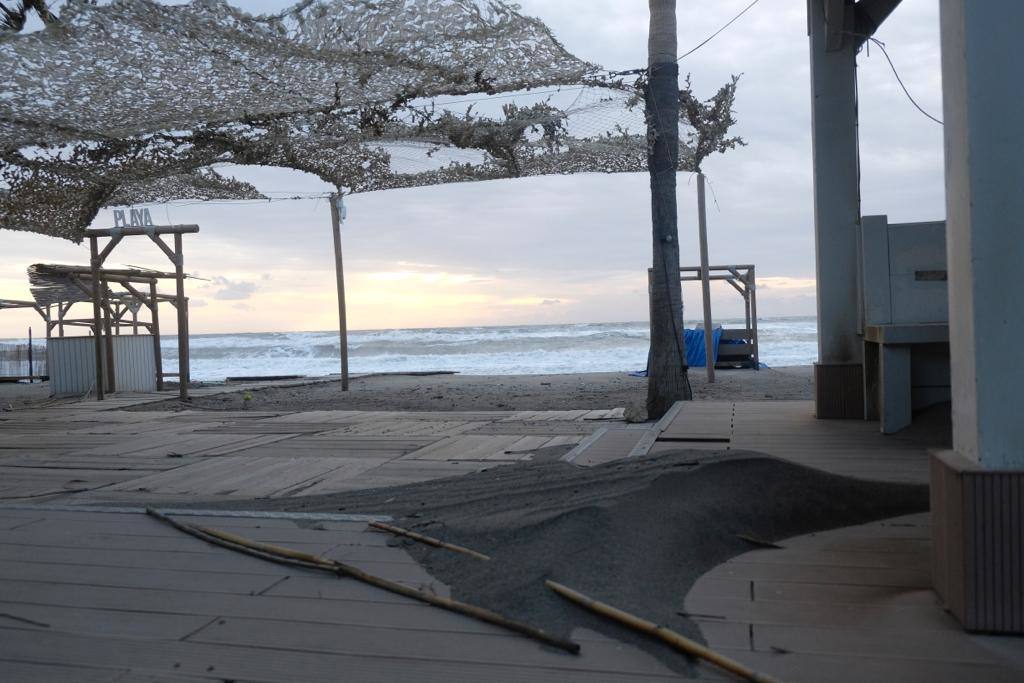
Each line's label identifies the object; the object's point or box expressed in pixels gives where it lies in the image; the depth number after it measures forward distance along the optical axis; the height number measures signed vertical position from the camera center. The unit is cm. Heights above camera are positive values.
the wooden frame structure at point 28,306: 1604 +80
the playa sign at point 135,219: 960 +149
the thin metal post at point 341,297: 1046 +53
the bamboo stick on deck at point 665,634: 148 -64
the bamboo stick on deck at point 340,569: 169 -65
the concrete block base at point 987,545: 162 -48
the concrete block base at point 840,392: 474 -45
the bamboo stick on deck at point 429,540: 224 -64
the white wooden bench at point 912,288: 407 +14
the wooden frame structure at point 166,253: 962 +98
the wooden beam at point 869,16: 457 +175
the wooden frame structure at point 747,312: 1471 +11
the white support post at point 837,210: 475 +64
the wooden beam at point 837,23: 449 +169
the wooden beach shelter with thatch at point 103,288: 1112 +86
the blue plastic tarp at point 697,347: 1496 -49
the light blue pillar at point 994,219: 163 +19
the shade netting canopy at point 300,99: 493 +167
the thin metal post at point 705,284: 1071 +52
